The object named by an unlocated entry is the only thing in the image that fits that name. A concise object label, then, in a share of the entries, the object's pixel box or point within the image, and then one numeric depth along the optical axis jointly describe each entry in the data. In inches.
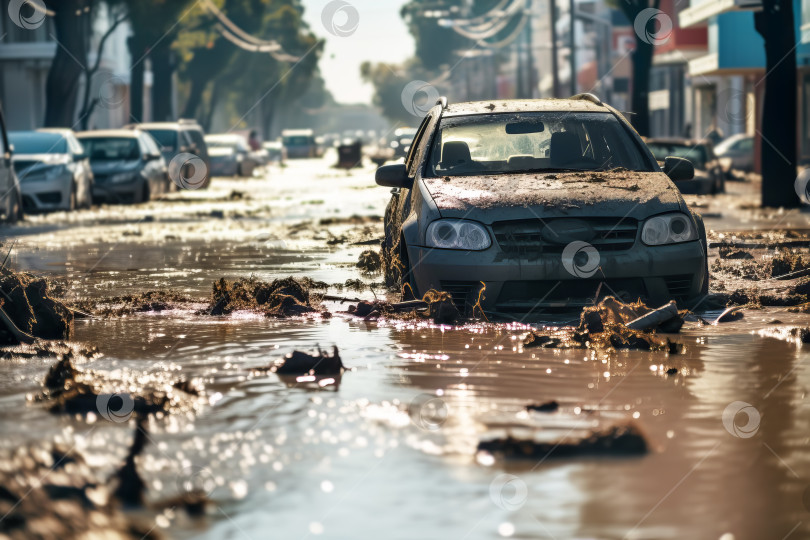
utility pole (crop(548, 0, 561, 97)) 2210.9
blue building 1907.7
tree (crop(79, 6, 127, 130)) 1761.6
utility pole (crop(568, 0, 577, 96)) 2116.3
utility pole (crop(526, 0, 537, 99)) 3692.9
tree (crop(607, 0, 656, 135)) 1568.7
